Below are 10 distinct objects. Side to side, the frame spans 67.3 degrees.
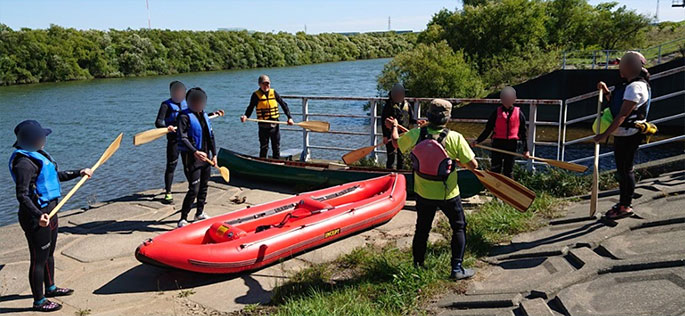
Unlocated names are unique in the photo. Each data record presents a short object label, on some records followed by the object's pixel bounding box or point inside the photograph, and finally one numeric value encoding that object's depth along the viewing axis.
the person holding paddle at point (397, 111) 7.19
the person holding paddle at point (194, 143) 6.02
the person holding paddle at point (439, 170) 4.21
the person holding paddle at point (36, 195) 4.02
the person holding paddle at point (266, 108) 8.30
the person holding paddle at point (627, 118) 4.95
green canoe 6.86
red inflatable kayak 4.64
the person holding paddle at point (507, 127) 6.36
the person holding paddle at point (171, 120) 7.01
